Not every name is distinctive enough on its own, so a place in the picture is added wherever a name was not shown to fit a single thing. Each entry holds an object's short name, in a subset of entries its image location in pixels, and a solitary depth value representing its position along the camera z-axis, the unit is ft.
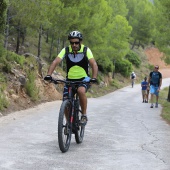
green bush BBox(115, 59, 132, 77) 152.62
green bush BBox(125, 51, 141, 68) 190.03
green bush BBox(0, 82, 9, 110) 34.28
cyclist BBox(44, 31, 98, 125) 19.57
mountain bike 17.66
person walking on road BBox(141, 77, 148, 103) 67.97
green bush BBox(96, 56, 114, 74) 117.99
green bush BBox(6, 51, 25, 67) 45.52
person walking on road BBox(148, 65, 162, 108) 48.49
